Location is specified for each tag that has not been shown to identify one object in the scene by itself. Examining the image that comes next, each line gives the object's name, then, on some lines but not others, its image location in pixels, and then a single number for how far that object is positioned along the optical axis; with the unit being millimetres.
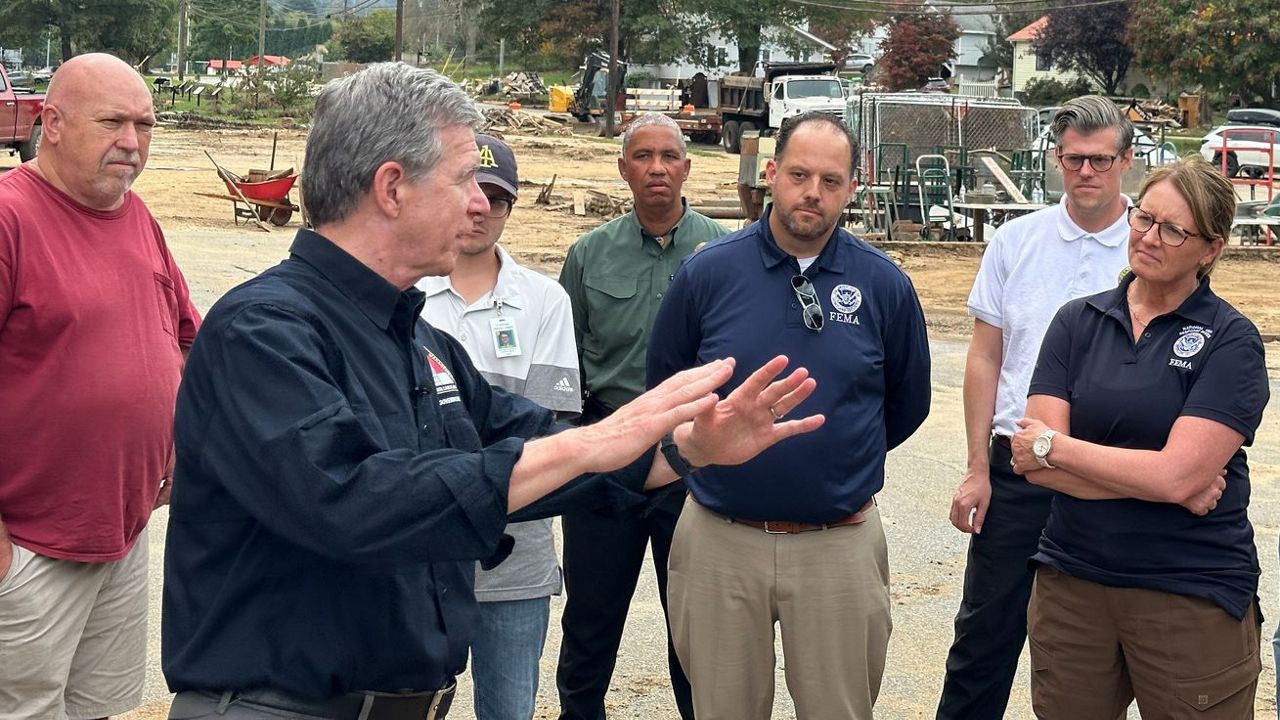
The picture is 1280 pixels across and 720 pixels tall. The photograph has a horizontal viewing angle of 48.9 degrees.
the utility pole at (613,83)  45125
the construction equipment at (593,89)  49281
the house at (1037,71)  67188
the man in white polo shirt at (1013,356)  4605
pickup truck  25062
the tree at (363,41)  91250
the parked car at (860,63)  68438
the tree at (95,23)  67188
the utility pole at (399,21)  43406
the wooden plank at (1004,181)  18578
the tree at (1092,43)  64875
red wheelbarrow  20156
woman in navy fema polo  3648
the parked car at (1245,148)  30594
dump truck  37500
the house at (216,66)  97100
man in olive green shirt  4992
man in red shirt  3656
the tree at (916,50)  70375
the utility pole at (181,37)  70800
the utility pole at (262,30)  65625
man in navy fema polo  4070
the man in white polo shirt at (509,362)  4016
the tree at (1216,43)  48906
